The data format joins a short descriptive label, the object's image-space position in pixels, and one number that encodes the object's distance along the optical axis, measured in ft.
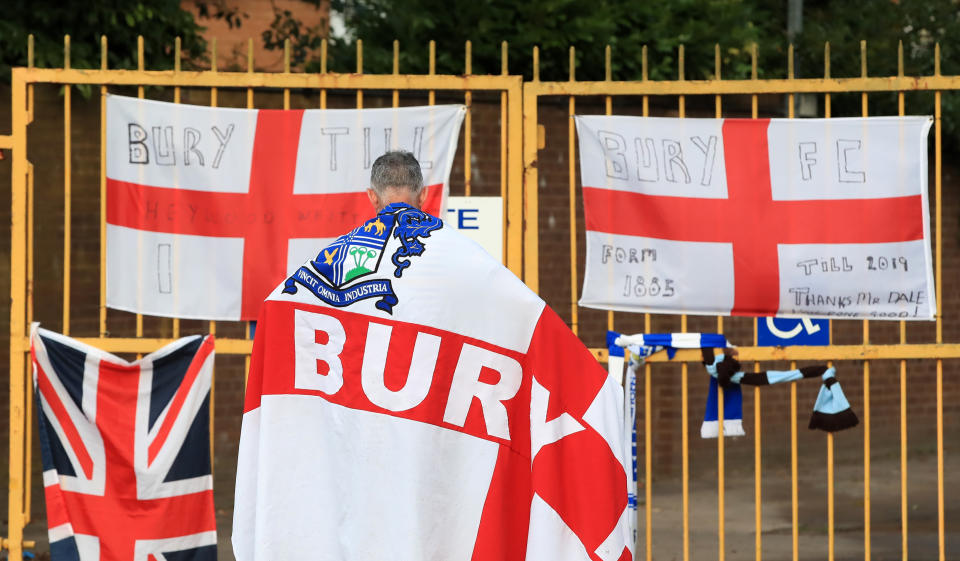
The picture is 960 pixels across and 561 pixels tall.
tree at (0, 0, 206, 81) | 59.21
